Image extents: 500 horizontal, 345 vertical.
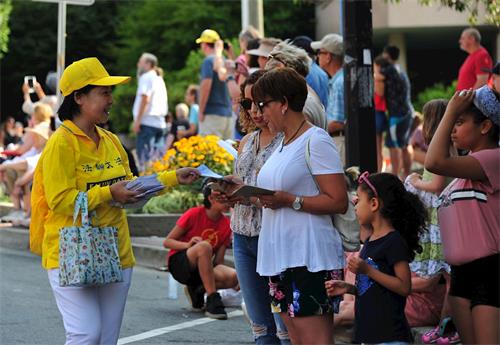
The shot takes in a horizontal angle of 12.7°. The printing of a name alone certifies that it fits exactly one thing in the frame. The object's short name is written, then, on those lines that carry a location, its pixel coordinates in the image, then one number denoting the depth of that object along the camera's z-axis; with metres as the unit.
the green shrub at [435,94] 58.06
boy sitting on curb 19.30
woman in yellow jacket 11.89
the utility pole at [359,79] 18.81
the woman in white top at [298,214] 11.25
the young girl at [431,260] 15.66
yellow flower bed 27.66
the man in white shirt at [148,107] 34.91
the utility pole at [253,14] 31.91
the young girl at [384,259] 11.49
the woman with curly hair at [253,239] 13.20
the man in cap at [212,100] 30.05
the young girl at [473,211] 11.35
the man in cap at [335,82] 21.25
